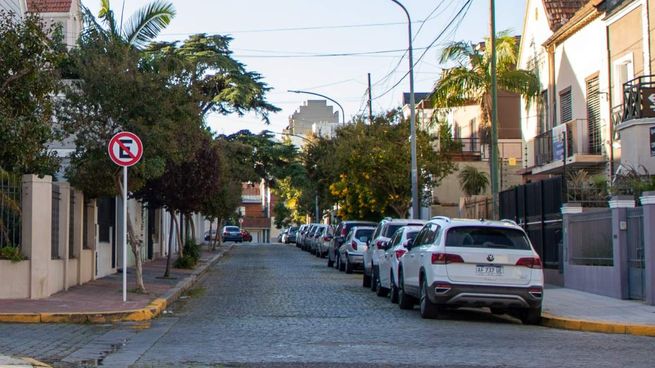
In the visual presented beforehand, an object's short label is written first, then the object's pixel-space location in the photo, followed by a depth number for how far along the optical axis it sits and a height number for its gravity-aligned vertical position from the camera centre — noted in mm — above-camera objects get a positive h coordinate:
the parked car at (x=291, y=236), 78125 -1332
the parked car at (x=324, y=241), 41309 -988
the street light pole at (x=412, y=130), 31314 +3008
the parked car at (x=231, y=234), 76688 -1089
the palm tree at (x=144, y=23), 25547 +5544
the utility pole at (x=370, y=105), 40006 +5203
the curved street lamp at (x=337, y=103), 45581 +6117
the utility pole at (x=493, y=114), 22312 +2534
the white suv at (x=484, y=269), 15281 -841
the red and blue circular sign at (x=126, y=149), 17344 +1383
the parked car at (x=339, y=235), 32469 -548
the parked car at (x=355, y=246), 29859 -853
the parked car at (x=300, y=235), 58175 -990
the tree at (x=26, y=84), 14828 +2320
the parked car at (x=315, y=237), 46241 -894
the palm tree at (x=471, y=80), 32688 +4987
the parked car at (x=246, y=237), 86125 -1488
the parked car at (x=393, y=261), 19406 -905
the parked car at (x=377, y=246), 22547 -660
